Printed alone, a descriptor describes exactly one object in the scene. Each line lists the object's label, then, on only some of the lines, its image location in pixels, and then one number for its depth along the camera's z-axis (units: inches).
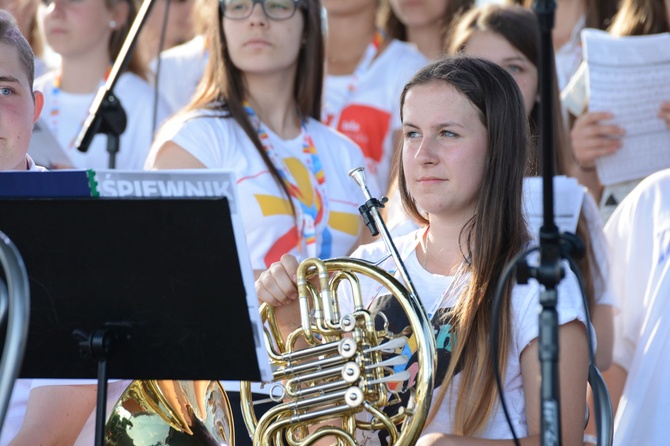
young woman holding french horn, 209.9
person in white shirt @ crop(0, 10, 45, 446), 231.5
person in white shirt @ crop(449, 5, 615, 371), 293.6
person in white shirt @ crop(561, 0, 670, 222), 332.8
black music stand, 173.0
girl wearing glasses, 302.7
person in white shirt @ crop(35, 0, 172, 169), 401.4
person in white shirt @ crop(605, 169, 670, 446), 256.8
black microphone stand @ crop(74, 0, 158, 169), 300.2
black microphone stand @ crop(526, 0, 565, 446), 156.9
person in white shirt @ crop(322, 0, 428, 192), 390.0
